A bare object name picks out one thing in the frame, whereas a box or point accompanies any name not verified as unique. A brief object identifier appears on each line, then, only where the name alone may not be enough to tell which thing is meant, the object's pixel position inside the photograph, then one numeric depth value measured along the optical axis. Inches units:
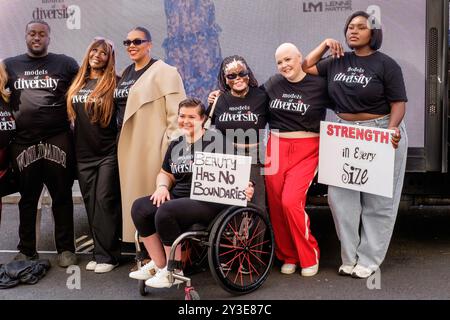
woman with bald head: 178.1
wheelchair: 157.9
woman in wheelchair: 160.7
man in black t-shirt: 190.4
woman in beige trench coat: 185.3
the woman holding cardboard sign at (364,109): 170.7
